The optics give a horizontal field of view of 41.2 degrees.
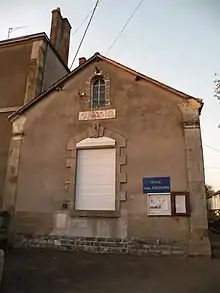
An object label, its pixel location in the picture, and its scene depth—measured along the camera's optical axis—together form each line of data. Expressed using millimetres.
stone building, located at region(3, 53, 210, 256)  8359
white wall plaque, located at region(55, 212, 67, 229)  9062
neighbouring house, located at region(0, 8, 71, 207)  12547
